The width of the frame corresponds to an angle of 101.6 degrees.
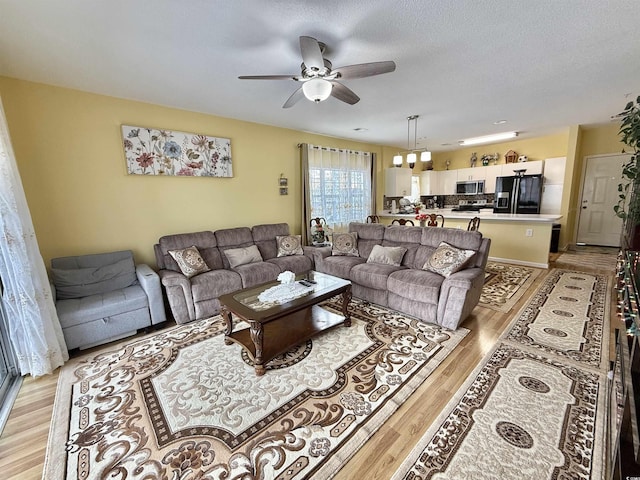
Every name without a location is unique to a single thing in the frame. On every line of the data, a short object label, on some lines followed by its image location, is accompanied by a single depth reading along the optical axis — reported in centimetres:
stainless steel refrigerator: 582
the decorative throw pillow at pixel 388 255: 359
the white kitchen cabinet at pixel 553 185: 566
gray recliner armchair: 246
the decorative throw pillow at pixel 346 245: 416
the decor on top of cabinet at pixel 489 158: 683
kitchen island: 475
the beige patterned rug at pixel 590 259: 473
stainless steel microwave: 697
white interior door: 565
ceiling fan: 183
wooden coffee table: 214
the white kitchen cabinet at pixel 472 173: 688
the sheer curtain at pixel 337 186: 511
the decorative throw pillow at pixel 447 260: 295
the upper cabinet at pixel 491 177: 661
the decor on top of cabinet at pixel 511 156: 637
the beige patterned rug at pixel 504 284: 336
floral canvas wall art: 324
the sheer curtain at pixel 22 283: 198
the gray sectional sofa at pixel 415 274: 274
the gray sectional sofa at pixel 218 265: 301
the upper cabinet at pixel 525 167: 591
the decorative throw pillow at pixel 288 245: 420
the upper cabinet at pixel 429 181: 776
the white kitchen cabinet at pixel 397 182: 662
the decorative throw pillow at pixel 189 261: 321
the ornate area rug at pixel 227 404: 146
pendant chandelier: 427
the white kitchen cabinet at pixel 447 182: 751
